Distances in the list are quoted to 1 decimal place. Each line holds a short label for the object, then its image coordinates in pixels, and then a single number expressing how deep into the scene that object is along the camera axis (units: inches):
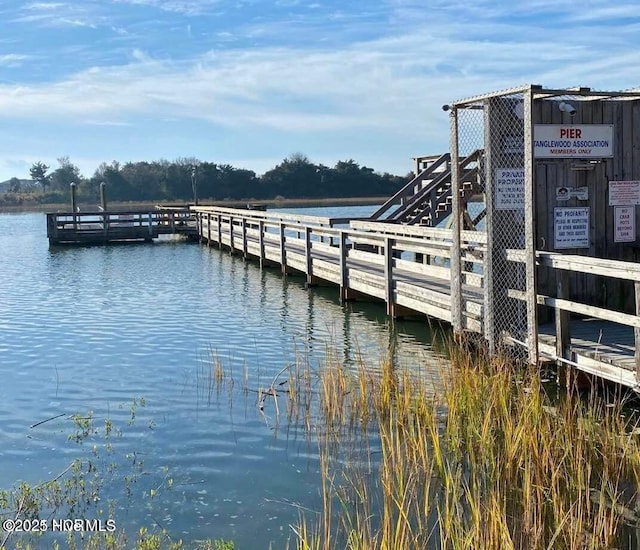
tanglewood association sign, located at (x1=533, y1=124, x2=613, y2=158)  311.1
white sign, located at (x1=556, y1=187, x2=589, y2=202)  321.1
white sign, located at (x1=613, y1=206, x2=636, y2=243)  328.2
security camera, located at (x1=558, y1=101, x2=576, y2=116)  308.5
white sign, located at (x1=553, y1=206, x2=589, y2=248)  320.5
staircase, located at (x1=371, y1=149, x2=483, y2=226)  692.1
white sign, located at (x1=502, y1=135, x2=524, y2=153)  311.9
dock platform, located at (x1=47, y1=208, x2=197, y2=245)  1236.5
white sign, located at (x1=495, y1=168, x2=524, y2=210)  310.8
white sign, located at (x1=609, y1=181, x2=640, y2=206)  326.0
